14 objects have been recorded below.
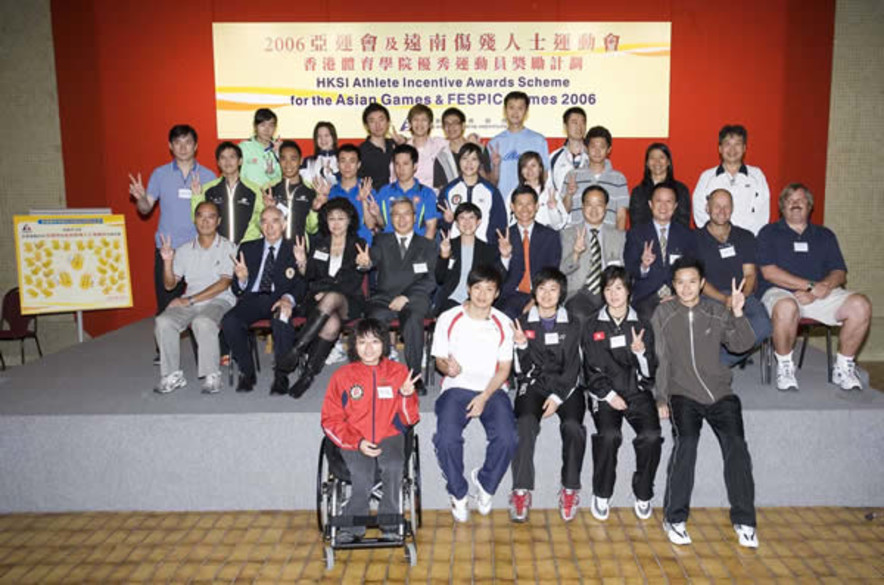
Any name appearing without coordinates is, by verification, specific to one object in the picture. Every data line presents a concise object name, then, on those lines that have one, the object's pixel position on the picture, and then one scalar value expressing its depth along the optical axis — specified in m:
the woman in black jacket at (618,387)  3.43
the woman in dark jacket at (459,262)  4.33
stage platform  3.62
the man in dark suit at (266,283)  4.20
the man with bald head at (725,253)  4.30
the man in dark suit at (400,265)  4.32
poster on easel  5.76
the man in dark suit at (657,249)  4.32
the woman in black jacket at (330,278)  4.19
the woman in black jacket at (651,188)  4.85
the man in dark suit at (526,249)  4.42
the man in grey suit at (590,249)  4.34
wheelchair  3.00
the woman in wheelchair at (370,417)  3.11
